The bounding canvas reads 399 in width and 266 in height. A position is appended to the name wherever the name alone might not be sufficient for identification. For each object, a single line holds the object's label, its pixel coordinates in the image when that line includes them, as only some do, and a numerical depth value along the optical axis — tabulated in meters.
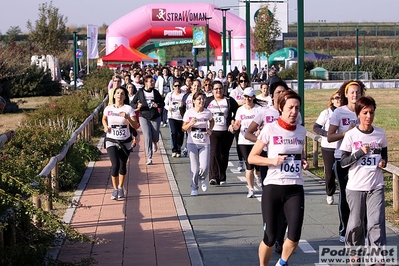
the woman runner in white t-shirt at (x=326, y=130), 9.80
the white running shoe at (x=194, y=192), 12.38
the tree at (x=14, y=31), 114.70
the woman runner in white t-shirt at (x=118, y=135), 11.81
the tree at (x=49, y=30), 54.72
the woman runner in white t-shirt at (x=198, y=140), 12.38
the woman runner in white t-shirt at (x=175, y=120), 17.73
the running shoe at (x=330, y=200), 11.38
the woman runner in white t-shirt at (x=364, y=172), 7.43
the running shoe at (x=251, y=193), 12.11
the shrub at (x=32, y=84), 45.47
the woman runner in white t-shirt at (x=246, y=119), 12.02
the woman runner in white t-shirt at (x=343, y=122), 8.72
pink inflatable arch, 54.22
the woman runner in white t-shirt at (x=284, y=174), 7.08
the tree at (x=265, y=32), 58.78
